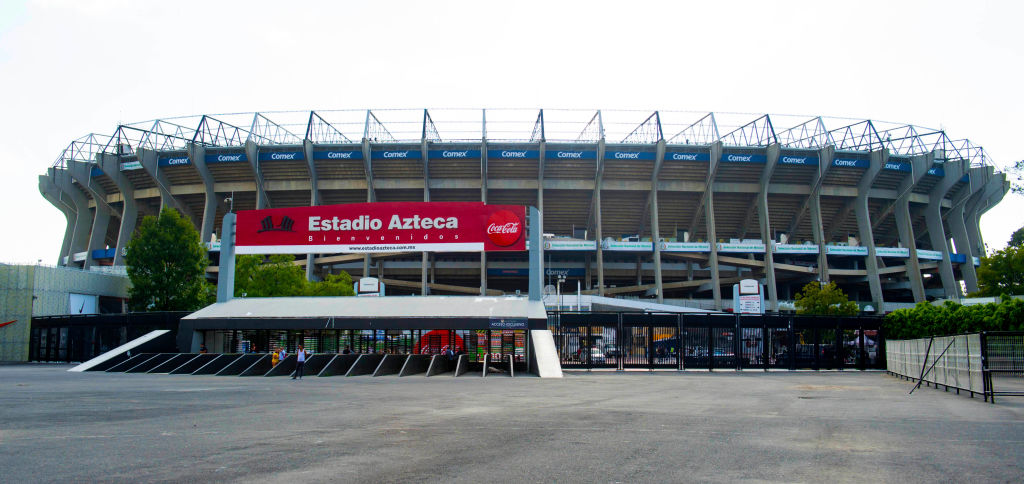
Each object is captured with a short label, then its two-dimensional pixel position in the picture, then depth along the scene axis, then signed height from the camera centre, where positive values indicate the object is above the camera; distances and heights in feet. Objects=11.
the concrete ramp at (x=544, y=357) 90.99 -4.78
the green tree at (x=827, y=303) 188.75 +4.92
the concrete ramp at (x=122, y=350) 102.47 -4.11
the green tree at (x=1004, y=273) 175.11 +12.17
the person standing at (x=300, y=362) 85.81 -4.95
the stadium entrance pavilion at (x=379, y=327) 101.60 -0.65
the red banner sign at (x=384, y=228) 112.16 +15.53
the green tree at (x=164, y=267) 156.35 +12.89
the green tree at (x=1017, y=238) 295.77 +35.52
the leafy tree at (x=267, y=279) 160.56 +10.20
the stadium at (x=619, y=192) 217.77 +43.66
